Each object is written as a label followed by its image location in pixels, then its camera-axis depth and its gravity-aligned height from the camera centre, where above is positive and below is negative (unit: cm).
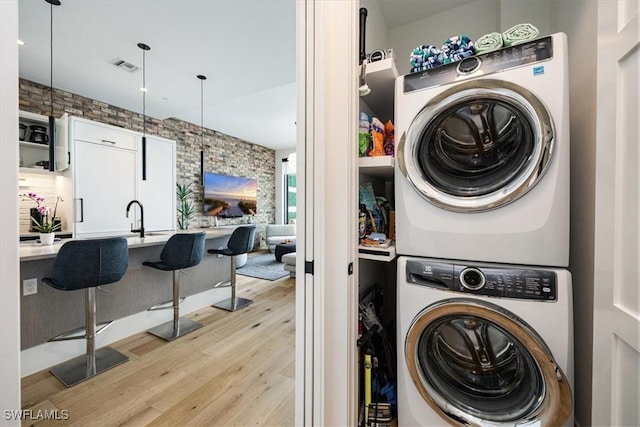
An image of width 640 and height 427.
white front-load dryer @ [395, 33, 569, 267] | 101 +23
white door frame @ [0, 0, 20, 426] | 42 -1
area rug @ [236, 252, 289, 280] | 466 -110
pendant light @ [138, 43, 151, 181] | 276 +166
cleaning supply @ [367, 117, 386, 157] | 139 +37
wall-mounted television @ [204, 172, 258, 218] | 605 +37
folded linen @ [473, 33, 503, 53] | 118 +74
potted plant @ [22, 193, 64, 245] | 218 -14
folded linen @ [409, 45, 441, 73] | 127 +73
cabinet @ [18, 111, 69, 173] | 326 +84
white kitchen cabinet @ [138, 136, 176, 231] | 427 +41
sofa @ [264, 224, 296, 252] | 664 -57
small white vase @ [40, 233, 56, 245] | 217 -22
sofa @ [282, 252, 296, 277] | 447 -87
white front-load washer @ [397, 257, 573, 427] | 99 -56
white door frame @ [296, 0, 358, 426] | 115 +2
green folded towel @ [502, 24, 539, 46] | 113 +75
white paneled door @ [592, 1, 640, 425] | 68 -3
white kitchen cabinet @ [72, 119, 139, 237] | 347 +45
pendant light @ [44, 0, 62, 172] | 215 +63
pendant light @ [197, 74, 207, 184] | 339 +168
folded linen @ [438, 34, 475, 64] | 121 +73
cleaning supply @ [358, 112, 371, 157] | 137 +38
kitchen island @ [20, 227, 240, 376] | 197 -82
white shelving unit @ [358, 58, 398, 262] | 129 +67
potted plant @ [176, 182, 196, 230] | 543 +11
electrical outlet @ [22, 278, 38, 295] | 194 -55
